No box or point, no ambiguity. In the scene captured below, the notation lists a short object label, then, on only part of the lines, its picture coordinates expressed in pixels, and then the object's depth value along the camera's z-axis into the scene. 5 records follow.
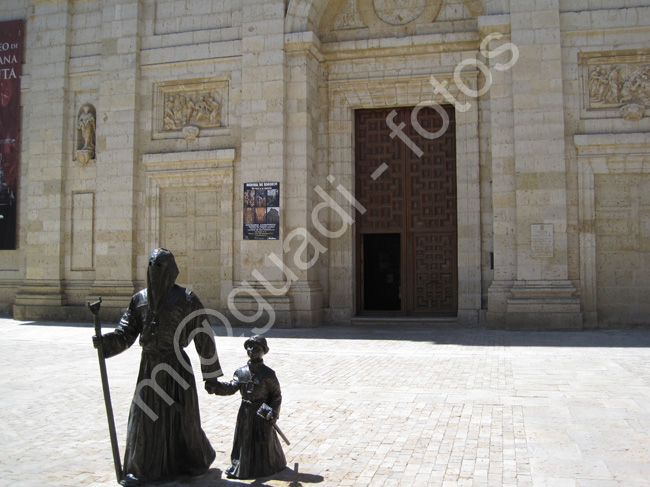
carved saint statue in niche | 16.89
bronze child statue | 4.68
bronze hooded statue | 4.59
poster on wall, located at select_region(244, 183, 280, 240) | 14.80
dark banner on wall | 17.83
